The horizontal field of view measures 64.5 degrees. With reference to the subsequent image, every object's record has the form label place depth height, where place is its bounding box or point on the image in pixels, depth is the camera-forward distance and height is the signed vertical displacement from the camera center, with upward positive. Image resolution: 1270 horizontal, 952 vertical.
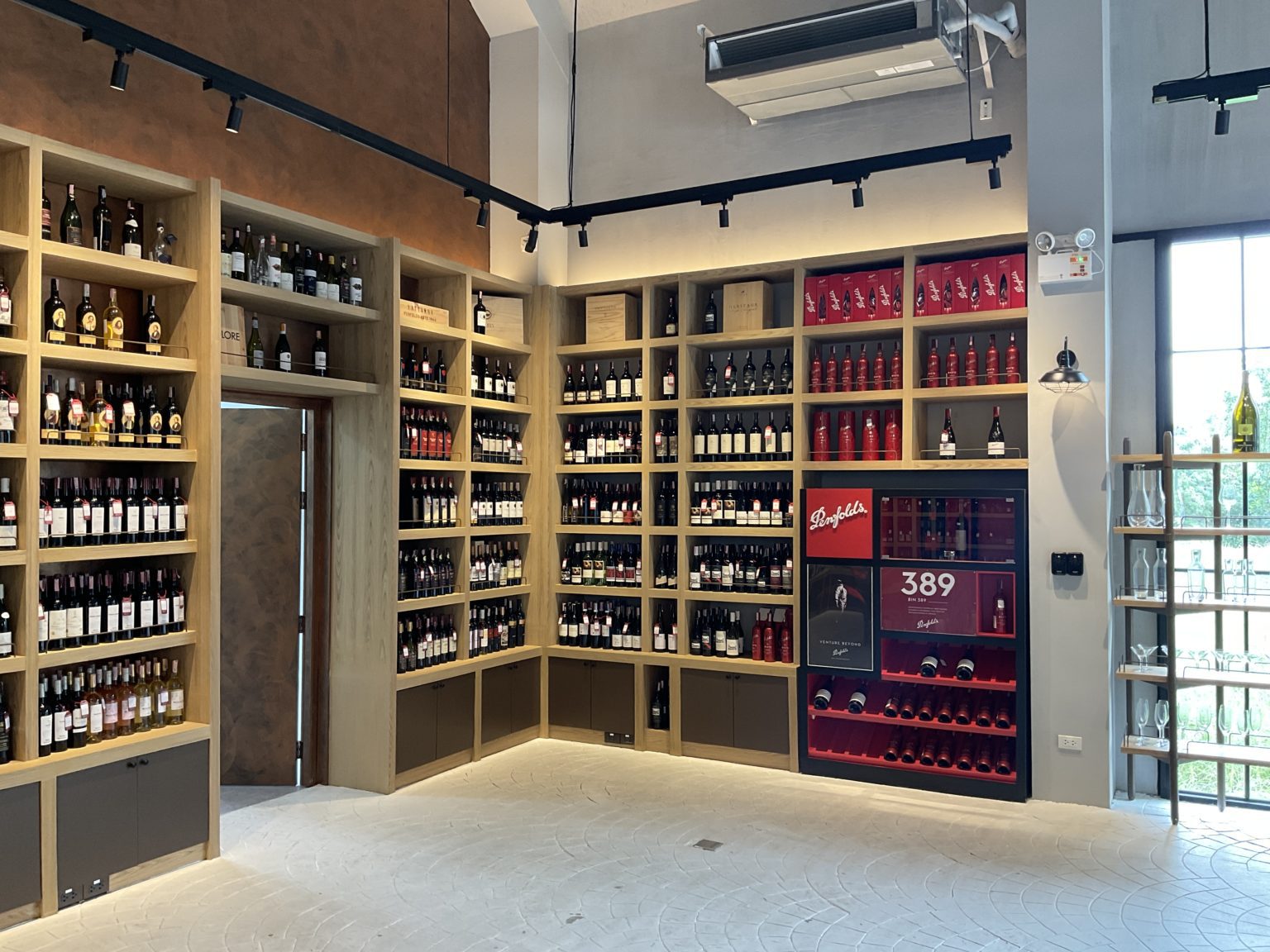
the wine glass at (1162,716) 5.48 -1.20
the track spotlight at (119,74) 3.97 +1.67
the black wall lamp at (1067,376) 5.35 +0.64
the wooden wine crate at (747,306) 6.64 +1.27
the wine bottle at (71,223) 4.41 +1.22
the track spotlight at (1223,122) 4.61 +1.72
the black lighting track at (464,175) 3.92 +1.76
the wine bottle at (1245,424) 5.47 +0.40
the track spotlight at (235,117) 4.40 +1.67
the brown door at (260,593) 5.95 -0.58
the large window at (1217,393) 5.75 +0.61
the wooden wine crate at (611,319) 7.09 +1.26
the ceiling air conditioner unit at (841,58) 5.47 +2.50
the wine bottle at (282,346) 5.72 +0.86
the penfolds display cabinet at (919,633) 5.79 -0.82
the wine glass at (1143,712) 5.58 -1.22
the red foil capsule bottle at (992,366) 5.94 +0.77
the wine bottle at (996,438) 5.90 +0.35
